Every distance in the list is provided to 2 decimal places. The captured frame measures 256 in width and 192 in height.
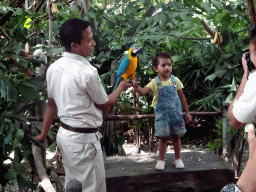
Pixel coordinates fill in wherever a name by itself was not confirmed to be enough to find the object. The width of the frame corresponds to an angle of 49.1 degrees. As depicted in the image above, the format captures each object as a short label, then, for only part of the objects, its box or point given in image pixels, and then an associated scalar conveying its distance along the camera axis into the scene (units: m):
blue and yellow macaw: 1.91
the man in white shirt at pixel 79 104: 1.43
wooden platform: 2.16
